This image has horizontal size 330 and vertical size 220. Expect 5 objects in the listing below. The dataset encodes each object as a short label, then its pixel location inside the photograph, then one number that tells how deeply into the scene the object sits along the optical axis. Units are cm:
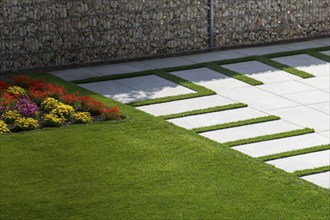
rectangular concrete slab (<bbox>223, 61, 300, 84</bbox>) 2042
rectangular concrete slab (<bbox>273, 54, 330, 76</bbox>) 2095
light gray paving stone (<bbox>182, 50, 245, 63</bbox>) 2181
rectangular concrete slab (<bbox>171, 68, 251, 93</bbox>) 1983
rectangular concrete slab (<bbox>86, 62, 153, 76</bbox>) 2080
